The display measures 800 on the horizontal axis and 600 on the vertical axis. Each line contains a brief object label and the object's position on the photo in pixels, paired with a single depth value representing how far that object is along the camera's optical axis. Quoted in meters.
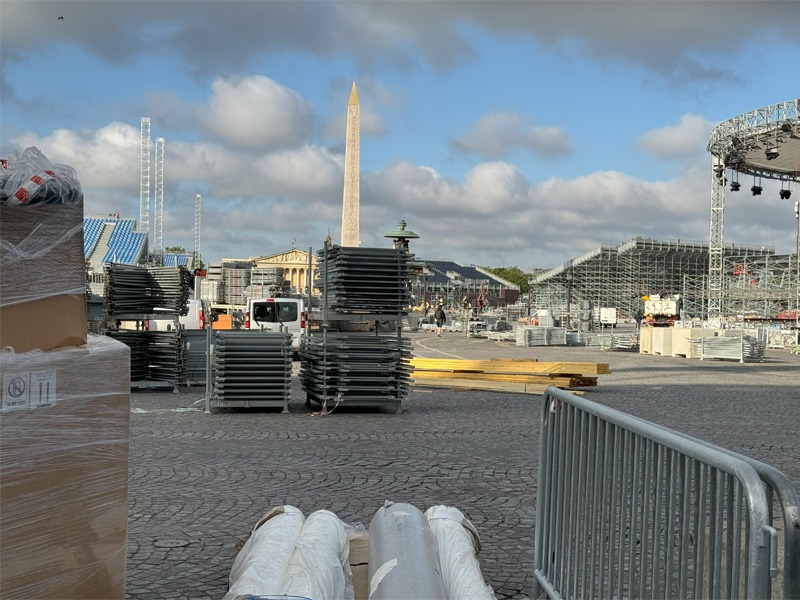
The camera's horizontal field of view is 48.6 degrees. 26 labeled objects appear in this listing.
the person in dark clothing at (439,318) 55.84
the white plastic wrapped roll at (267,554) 4.12
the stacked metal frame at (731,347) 30.88
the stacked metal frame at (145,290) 16.56
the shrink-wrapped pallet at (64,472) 3.59
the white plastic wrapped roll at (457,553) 4.31
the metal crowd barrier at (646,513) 2.70
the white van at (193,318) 26.87
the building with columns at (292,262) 95.56
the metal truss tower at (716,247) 49.31
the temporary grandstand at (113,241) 63.44
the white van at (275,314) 27.03
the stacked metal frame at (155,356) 16.92
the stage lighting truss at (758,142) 37.88
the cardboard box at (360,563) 4.68
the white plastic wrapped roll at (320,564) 4.13
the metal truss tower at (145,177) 103.06
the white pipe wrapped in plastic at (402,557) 4.12
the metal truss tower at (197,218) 131.38
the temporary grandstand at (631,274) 107.44
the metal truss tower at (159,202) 105.19
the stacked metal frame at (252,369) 13.21
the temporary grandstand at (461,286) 115.37
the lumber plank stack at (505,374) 17.45
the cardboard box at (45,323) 3.78
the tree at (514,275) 176.66
